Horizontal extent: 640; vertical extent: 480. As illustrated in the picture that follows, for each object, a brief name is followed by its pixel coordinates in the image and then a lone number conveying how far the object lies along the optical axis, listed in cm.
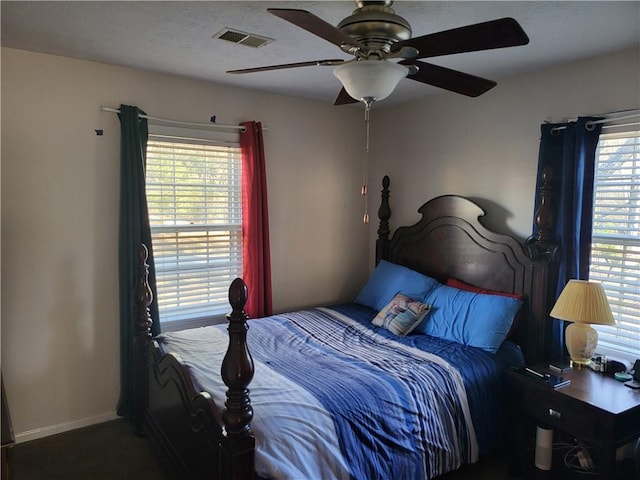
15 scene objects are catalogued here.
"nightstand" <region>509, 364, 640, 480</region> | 207
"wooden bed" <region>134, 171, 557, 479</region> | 174
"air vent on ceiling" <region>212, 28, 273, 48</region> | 234
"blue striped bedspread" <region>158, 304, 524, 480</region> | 190
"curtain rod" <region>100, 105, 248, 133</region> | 301
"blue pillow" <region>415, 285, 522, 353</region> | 280
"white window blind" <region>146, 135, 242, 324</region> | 326
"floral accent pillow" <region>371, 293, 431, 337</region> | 309
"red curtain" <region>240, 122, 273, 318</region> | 353
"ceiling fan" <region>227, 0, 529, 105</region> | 150
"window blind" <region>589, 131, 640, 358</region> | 258
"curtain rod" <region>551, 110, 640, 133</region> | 251
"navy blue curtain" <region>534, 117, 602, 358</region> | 266
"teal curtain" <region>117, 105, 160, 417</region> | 303
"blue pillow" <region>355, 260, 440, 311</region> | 339
